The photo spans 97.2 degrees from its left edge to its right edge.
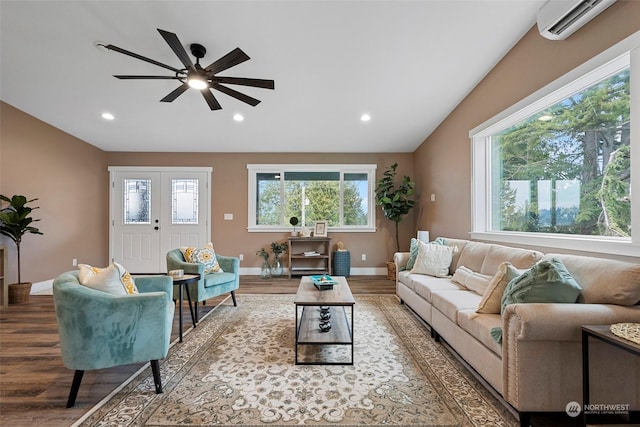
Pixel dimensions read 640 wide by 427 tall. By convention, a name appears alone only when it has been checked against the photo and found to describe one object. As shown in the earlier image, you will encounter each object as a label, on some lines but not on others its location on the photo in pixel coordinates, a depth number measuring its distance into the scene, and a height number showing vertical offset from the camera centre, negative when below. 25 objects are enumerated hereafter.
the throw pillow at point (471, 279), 2.54 -0.62
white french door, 5.67 +0.05
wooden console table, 5.45 -0.81
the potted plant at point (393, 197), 5.26 +0.34
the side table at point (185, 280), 2.60 -0.61
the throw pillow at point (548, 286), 1.61 -0.41
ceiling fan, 2.16 +1.24
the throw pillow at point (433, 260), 3.36 -0.54
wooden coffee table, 2.18 -0.96
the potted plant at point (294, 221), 5.57 -0.11
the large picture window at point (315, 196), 5.79 +0.40
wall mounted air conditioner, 1.90 +1.43
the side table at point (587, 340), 1.28 -0.59
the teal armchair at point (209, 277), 3.08 -0.73
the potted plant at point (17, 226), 3.69 -0.14
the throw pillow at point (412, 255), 3.75 -0.54
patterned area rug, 1.60 -1.15
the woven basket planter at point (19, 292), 3.74 -1.03
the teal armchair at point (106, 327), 1.67 -0.69
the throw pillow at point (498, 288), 1.97 -0.52
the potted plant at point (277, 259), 5.54 -0.87
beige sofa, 1.44 -0.73
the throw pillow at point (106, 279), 1.81 -0.42
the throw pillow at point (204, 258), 3.40 -0.52
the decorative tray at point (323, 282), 2.65 -0.64
